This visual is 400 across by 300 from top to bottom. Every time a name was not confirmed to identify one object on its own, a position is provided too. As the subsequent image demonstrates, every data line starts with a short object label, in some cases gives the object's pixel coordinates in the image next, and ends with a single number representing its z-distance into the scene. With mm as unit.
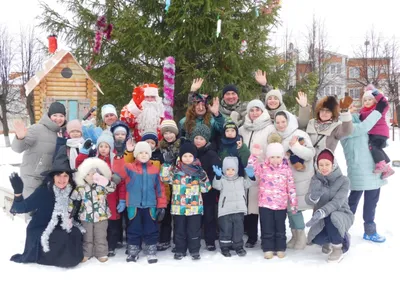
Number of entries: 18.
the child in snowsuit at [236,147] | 4957
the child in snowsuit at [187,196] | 4723
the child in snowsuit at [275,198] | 4773
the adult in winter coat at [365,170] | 5285
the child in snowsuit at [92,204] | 4621
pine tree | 8156
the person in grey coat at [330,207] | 4574
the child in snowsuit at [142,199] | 4695
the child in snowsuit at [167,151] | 5057
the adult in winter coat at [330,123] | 4934
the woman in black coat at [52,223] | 4441
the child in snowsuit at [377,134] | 5281
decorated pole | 6680
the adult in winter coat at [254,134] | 5102
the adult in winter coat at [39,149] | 4938
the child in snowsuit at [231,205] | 4848
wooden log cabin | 6988
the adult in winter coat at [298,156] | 4824
